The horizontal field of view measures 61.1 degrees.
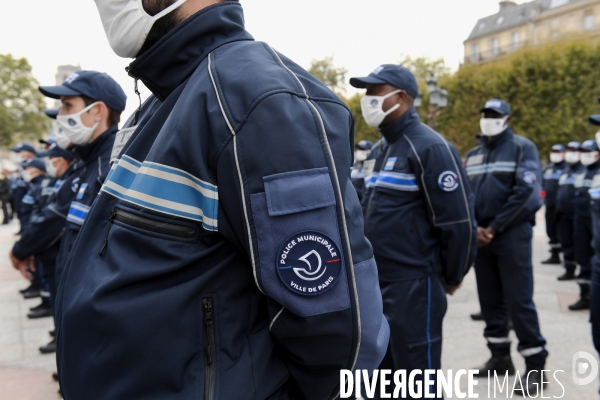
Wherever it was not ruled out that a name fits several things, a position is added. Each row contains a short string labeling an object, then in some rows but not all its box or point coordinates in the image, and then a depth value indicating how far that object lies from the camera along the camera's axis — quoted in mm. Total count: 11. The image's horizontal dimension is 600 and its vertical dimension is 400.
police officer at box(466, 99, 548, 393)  4395
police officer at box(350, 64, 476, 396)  3311
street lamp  15273
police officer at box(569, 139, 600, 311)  6902
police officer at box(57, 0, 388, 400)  1178
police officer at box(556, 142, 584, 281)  8750
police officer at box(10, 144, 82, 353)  4320
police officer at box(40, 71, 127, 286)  3400
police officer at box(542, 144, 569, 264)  10234
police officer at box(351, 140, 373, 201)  8583
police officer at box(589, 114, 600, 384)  3561
